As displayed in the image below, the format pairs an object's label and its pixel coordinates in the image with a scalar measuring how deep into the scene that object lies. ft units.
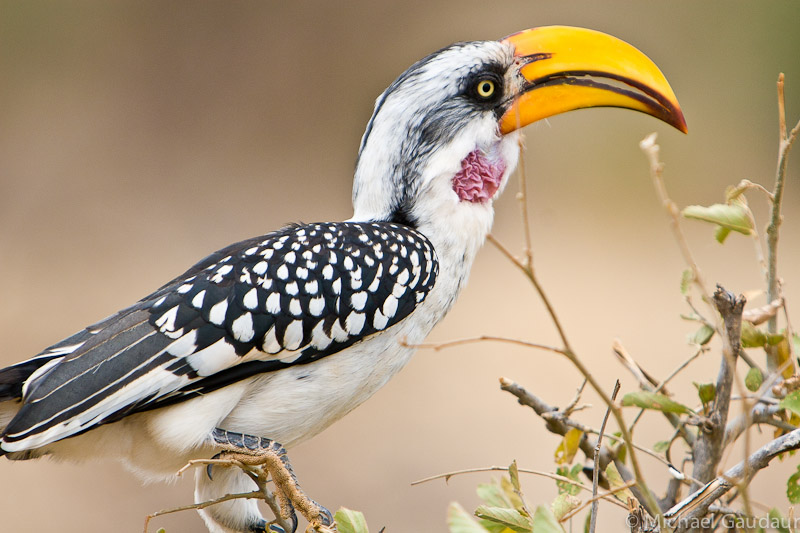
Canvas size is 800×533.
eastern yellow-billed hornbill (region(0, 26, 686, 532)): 17.37
